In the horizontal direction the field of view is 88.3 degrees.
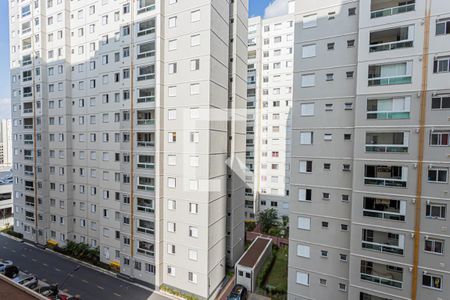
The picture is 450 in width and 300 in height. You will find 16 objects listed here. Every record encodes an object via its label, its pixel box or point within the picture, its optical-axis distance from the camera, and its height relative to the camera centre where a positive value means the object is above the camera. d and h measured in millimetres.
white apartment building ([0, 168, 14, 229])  38188 -11053
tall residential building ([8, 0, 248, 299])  19516 +898
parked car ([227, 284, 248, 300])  18859 -12704
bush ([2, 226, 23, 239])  32238 -13545
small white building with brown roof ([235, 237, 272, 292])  20500 -11523
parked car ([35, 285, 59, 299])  19922 -13337
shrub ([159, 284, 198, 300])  19597 -13209
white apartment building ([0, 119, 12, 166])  90125 -1602
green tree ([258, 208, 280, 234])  32750 -11093
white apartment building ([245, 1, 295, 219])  35156 +4474
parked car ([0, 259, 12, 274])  22945 -12947
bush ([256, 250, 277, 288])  21653 -13006
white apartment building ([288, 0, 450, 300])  12555 -538
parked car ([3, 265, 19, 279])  22766 -13211
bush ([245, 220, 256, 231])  35162 -13006
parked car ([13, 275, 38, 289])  21123 -13257
